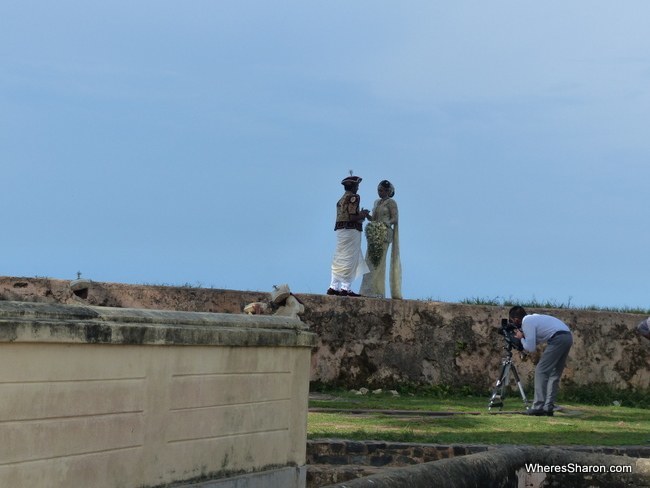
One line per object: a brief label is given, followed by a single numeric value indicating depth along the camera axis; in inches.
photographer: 595.2
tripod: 624.5
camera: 629.9
